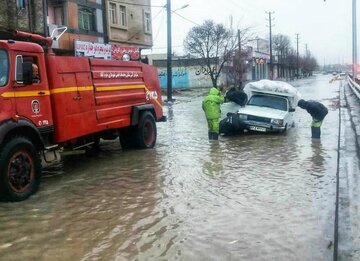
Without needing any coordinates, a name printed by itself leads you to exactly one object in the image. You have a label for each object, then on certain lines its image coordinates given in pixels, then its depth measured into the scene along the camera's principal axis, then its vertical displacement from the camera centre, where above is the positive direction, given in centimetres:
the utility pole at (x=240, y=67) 4312 +26
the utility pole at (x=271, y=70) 7006 -21
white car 1452 -122
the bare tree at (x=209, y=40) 4694 +307
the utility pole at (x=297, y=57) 11356 +256
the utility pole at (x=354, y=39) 4438 +243
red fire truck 714 -49
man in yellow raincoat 1351 -108
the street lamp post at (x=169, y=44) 2972 +175
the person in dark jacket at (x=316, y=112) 1342 -127
